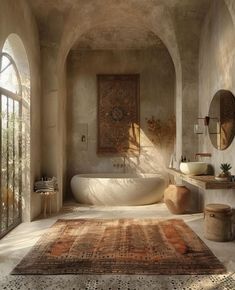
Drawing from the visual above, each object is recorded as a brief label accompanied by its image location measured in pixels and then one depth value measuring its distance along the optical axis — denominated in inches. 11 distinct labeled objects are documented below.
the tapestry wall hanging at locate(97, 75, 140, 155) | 219.7
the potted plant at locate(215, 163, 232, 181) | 111.3
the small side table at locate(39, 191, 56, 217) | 150.0
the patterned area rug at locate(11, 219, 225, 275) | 85.9
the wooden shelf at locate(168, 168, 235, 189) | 107.0
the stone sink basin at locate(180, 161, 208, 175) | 136.9
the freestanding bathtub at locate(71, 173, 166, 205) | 179.6
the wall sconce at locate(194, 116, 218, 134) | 147.1
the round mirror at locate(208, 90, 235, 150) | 124.1
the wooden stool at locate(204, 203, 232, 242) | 110.9
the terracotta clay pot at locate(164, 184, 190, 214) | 156.3
